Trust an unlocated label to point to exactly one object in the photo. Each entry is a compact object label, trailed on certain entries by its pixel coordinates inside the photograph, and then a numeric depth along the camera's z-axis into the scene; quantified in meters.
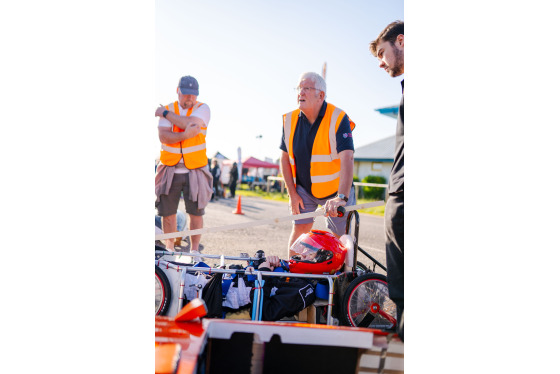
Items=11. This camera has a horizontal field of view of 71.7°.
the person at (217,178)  14.57
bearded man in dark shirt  1.52
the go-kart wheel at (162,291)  2.08
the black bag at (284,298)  2.15
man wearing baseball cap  2.81
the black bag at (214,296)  2.07
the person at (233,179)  16.11
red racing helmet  2.35
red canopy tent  24.44
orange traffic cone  9.23
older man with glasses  2.76
